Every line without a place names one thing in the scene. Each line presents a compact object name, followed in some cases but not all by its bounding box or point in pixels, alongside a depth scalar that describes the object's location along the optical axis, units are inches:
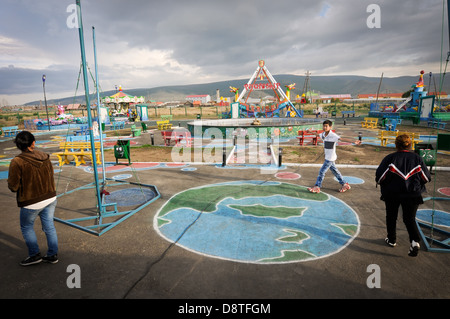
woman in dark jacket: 165.7
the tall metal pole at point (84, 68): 185.0
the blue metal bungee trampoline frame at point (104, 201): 205.2
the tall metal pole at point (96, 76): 254.4
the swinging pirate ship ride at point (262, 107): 1203.9
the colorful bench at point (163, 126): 1104.0
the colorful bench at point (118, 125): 1204.5
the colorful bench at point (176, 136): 669.9
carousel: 1852.9
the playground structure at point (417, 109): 1166.3
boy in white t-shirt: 279.4
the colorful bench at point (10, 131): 981.8
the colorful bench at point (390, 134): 541.3
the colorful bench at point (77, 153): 457.1
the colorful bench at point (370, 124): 1073.5
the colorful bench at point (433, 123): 1044.4
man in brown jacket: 152.4
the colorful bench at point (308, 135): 663.1
